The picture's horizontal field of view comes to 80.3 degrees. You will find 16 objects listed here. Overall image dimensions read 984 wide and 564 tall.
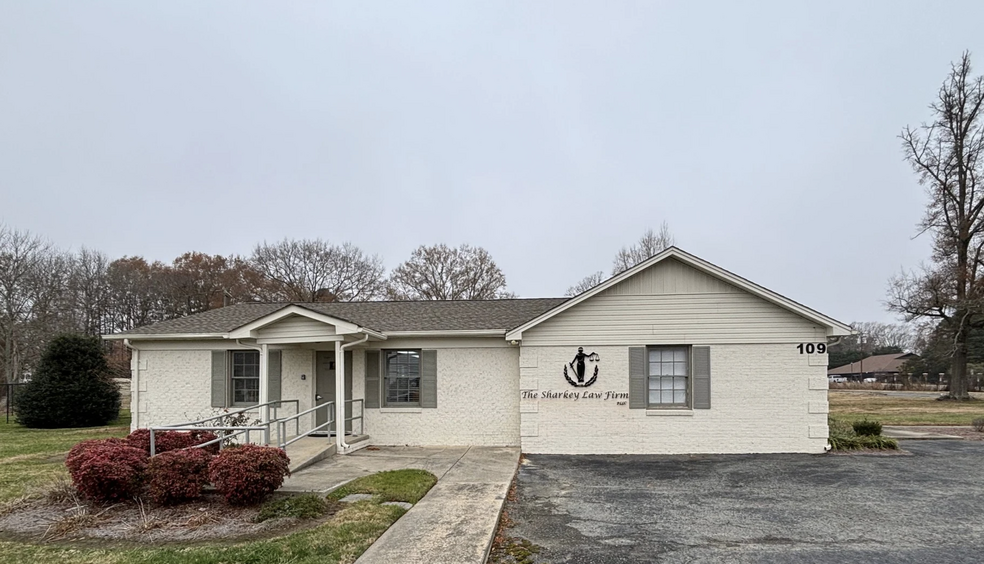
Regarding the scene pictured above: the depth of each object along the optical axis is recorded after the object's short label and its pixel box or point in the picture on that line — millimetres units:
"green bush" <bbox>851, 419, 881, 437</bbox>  12680
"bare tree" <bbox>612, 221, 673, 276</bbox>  33438
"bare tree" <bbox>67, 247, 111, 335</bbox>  37406
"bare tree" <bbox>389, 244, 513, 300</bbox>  38500
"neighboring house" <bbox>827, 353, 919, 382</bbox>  64938
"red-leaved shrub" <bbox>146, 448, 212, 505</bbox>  7355
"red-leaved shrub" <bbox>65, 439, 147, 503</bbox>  7340
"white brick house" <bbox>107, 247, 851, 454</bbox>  11711
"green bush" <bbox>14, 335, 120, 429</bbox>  18672
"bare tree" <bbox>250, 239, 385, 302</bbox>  38312
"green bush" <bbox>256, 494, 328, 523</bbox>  6859
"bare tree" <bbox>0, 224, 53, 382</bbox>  29453
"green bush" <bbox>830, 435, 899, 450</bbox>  12016
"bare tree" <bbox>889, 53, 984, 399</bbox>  30078
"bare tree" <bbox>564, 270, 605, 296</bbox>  38406
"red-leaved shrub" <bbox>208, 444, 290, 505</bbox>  7156
